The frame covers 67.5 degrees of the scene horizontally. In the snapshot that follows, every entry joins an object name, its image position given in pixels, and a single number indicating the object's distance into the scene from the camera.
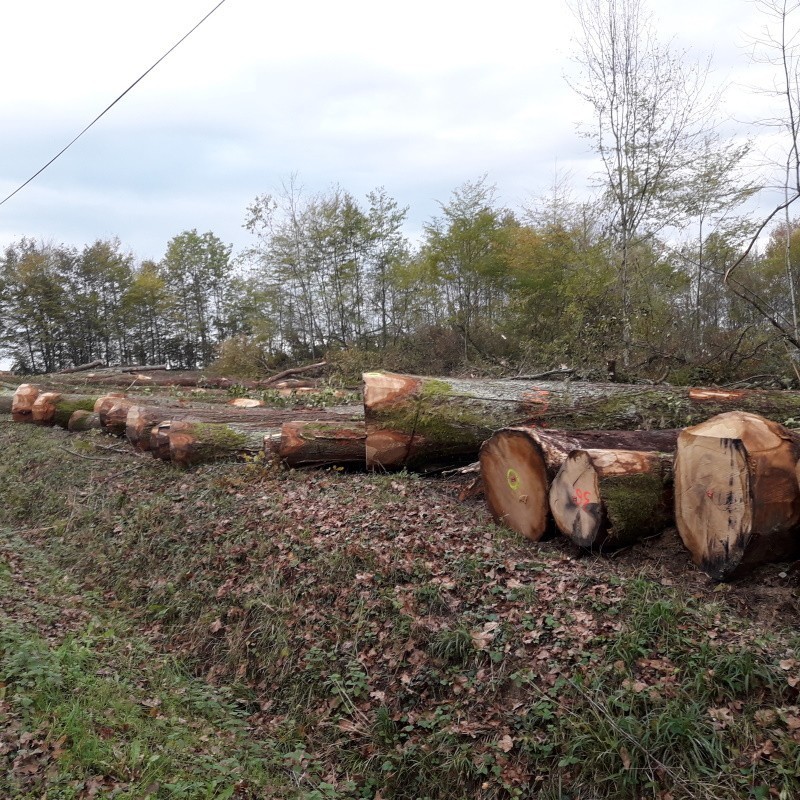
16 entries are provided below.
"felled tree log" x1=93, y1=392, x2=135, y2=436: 10.45
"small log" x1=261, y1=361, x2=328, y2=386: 18.42
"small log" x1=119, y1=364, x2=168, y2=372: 22.85
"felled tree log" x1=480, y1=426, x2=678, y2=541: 4.91
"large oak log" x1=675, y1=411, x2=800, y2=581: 3.64
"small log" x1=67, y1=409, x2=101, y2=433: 11.62
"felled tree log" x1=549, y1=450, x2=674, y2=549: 4.38
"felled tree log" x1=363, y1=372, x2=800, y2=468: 6.28
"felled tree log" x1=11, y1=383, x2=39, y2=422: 12.99
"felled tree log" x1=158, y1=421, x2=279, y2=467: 7.86
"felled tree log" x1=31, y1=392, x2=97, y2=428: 12.33
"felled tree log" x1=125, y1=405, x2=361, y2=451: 8.05
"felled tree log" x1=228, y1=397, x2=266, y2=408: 11.28
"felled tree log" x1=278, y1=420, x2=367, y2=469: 7.23
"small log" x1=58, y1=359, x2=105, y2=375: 24.86
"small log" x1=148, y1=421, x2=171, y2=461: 8.14
